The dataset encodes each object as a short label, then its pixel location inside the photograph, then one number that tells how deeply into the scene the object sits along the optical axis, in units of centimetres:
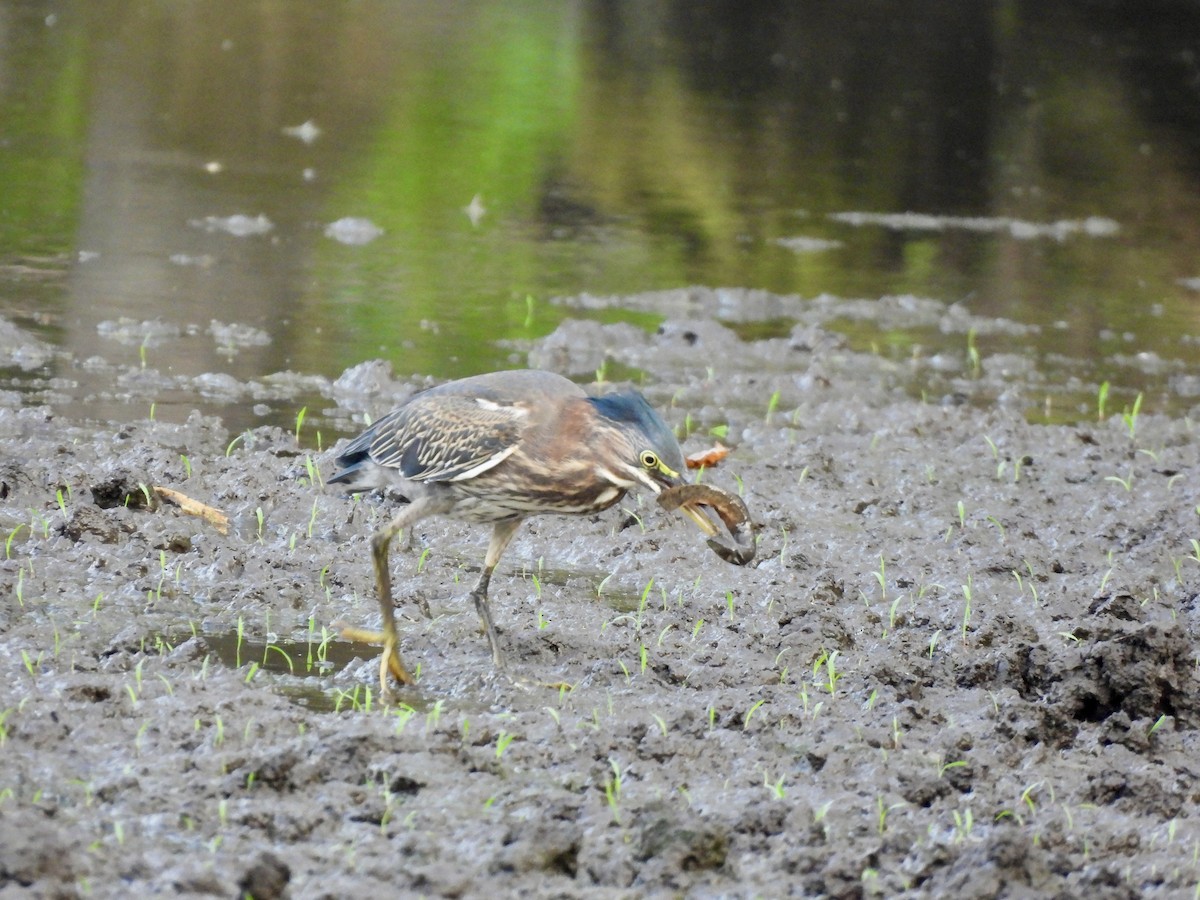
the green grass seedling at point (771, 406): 1887
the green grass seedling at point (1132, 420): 1903
